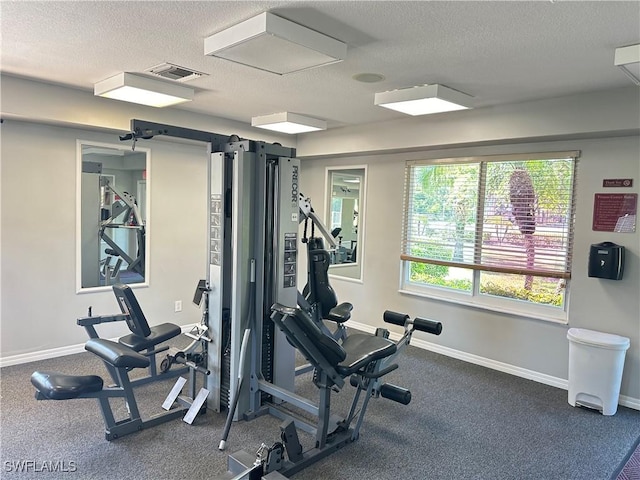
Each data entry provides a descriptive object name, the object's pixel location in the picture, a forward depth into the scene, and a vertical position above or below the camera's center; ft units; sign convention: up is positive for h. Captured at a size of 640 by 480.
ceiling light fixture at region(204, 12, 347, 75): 7.25 +2.81
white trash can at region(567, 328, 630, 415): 10.93 -3.74
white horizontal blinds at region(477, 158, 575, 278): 12.73 -0.06
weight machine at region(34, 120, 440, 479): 9.23 -2.04
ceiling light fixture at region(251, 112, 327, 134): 14.80 +2.89
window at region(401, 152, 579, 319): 12.90 -0.51
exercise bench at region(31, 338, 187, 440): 7.85 -3.38
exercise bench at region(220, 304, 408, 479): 7.46 -3.58
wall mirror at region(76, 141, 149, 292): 14.11 -0.44
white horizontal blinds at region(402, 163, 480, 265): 14.74 +0.02
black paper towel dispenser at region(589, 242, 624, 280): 11.40 -1.08
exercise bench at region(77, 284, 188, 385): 9.98 -3.16
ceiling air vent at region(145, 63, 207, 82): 10.22 +3.12
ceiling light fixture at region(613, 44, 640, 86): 7.78 +2.83
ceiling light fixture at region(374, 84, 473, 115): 11.03 +2.86
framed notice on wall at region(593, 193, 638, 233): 11.48 +0.18
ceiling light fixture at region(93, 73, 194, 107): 10.89 +2.84
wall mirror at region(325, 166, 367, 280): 18.13 -0.25
